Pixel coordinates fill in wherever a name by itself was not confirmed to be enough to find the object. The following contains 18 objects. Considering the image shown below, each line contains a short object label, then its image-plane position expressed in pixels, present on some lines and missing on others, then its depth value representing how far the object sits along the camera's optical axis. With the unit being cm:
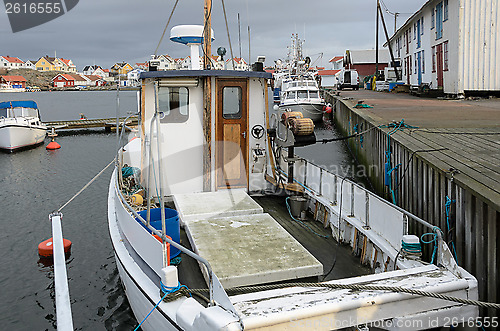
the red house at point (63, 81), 17475
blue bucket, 555
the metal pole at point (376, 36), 4356
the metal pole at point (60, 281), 557
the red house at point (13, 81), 15296
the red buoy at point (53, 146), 2697
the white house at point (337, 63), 7249
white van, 4658
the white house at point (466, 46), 2072
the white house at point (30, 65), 18578
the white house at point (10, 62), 17488
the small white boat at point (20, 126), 2578
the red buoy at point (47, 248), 1001
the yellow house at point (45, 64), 19188
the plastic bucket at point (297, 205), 733
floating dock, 3406
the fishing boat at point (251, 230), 370
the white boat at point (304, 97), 3244
